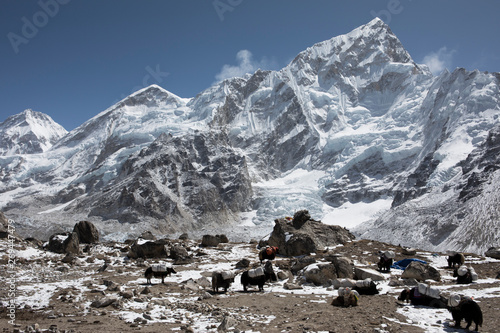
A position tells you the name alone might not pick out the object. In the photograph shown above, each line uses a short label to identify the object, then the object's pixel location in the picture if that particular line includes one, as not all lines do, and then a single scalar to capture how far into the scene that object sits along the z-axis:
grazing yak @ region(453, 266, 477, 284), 17.77
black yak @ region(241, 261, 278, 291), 16.62
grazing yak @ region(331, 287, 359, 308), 13.31
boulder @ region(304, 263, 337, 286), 17.81
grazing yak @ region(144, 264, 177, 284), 18.12
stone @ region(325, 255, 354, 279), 18.33
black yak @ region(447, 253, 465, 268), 22.70
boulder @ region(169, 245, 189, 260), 26.20
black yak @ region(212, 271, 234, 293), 16.84
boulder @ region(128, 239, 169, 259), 27.41
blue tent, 22.58
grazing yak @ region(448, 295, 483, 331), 10.70
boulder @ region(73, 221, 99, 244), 35.38
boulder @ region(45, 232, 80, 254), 28.17
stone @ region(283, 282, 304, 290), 16.97
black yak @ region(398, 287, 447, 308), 13.28
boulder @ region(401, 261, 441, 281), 18.77
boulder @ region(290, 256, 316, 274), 20.19
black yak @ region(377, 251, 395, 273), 20.97
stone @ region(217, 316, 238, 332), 10.45
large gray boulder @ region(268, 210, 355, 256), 27.98
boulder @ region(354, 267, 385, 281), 18.06
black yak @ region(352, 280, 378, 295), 15.52
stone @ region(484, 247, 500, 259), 27.11
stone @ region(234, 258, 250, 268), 22.59
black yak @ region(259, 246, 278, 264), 22.44
